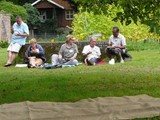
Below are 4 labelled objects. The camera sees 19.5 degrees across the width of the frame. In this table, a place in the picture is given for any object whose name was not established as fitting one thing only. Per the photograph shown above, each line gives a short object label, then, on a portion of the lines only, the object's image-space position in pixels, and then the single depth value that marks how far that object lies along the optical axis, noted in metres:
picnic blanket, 6.82
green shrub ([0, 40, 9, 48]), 29.48
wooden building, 57.72
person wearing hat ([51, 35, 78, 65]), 14.75
